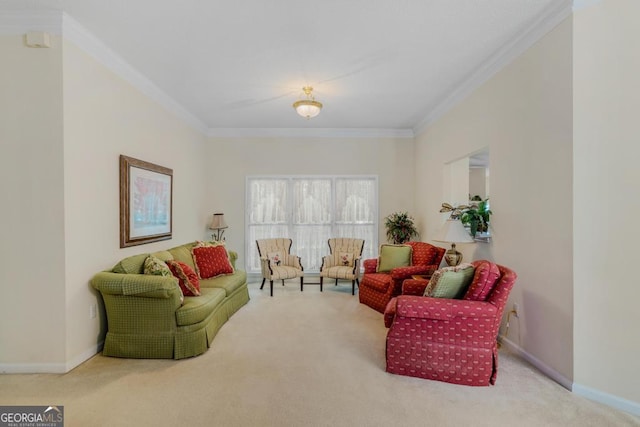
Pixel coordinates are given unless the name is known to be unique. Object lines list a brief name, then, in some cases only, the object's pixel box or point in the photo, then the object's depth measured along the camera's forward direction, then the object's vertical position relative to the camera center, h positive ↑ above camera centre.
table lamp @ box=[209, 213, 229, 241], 5.91 -0.24
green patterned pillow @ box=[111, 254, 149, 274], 3.25 -0.58
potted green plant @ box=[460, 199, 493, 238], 3.70 -0.09
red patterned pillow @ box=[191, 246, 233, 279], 4.49 -0.74
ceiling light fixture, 4.06 +1.33
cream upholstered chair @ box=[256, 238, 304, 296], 5.43 -0.91
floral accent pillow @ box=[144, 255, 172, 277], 3.31 -0.61
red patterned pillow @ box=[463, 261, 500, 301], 2.68 -0.61
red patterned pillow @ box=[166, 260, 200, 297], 3.49 -0.77
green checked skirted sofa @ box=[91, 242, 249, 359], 3.01 -1.05
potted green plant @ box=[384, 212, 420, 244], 6.02 -0.36
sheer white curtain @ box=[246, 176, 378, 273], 6.38 -0.04
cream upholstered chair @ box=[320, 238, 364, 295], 5.46 -0.91
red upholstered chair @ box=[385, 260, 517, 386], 2.60 -1.03
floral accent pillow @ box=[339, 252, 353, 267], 5.78 -0.89
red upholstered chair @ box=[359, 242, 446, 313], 4.29 -0.96
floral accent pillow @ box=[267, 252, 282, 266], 5.70 -0.86
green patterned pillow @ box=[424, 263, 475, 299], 2.81 -0.63
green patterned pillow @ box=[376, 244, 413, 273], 4.90 -0.73
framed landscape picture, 3.57 +0.10
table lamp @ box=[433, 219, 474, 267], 3.58 -0.29
